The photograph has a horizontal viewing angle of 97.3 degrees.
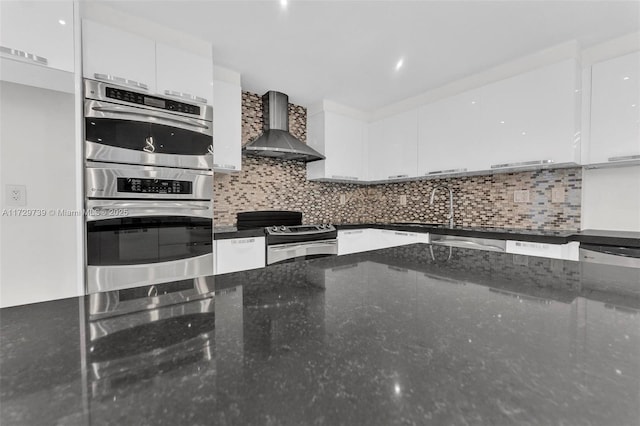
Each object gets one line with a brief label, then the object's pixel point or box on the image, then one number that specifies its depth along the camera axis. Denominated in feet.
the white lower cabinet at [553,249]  7.14
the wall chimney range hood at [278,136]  9.87
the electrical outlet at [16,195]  5.53
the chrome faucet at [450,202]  11.01
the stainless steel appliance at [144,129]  5.99
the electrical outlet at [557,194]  8.64
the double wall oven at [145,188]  5.97
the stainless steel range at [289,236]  8.87
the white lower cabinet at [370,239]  10.41
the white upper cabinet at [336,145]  11.59
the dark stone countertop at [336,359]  0.91
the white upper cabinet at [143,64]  6.03
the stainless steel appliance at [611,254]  6.43
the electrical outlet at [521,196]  9.30
